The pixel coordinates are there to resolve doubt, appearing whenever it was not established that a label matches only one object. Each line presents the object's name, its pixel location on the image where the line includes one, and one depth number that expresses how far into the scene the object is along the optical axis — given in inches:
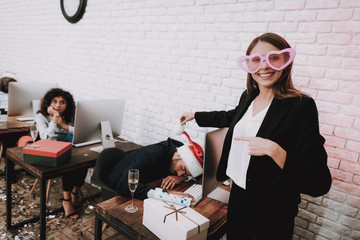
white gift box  44.5
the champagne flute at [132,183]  58.1
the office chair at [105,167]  72.7
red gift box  74.5
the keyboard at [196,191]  66.1
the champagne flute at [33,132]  85.4
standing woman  40.5
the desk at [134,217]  51.7
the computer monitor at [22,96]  118.6
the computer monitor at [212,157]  55.5
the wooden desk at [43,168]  73.8
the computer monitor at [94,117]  84.6
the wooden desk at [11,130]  103.9
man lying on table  73.3
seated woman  98.3
